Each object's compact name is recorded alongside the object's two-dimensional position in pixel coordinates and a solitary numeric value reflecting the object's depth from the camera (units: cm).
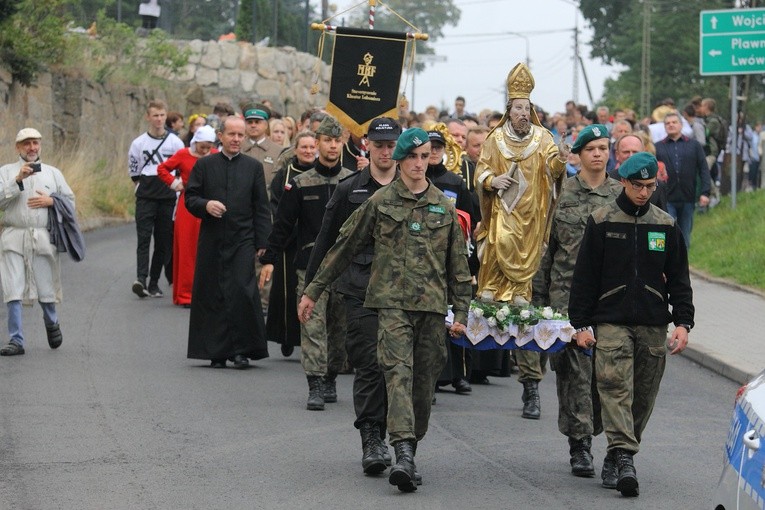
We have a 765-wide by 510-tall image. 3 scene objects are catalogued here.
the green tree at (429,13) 12044
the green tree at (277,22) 4584
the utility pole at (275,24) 4758
